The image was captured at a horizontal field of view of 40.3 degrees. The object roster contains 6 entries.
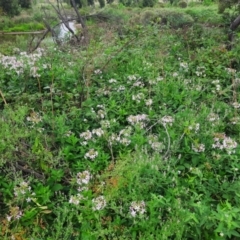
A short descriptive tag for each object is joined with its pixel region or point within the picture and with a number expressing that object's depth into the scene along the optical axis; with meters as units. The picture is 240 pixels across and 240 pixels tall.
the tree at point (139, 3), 26.19
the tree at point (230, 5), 8.49
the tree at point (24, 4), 30.50
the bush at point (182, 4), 25.29
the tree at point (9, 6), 26.56
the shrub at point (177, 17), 11.75
